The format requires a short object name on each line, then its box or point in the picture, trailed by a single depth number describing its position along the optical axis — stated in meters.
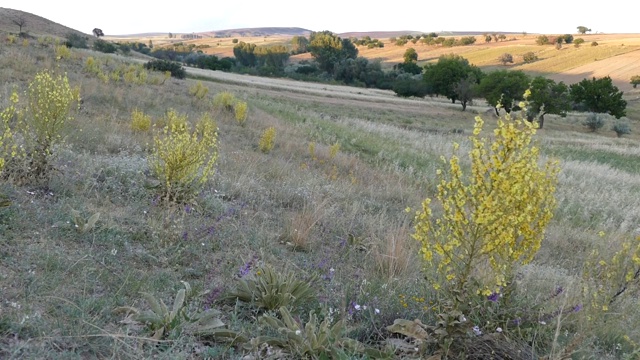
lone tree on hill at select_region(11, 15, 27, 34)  52.86
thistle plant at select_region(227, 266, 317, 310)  3.20
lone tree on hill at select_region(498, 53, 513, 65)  83.19
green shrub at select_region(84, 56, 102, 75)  15.61
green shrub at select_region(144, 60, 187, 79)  31.17
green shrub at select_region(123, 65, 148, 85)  15.39
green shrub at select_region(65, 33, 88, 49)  50.12
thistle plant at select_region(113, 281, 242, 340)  2.67
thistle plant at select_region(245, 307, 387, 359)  2.63
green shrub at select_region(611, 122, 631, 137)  39.84
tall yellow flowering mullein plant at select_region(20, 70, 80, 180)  4.68
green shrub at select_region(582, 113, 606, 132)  40.38
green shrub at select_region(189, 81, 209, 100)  15.80
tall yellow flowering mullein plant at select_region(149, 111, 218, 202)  4.77
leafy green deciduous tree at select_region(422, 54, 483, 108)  52.12
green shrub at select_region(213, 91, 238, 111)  14.21
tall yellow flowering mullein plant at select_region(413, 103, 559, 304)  2.72
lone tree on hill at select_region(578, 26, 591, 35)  123.69
